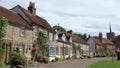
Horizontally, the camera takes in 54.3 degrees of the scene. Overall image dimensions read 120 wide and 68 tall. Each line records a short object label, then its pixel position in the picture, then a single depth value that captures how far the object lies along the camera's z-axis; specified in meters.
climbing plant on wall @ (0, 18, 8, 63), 12.21
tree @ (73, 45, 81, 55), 33.60
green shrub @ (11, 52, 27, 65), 12.66
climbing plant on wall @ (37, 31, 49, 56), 21.34
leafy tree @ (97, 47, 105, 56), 48.48
